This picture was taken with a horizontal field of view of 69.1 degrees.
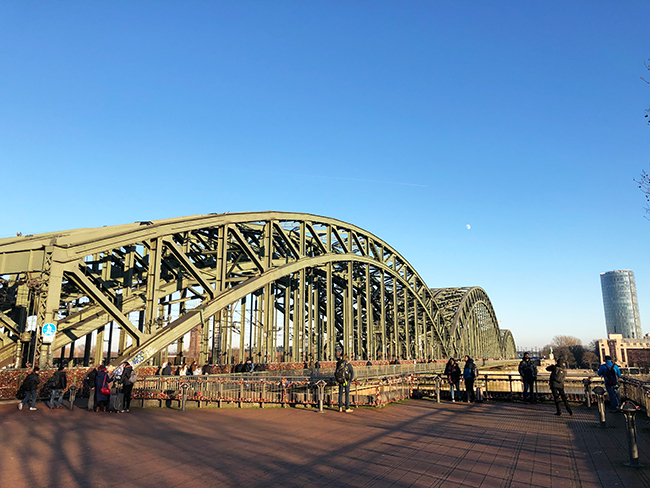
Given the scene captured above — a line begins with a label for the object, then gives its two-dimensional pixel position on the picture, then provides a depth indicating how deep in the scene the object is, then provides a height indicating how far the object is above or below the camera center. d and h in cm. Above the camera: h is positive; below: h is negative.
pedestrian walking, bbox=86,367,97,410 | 1530 -151
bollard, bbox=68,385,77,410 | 1522 -156
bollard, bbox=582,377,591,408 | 1588 -169
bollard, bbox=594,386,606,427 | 1170 -151
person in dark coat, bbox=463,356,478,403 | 1800 -131
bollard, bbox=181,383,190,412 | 1564 -162
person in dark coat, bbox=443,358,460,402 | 1844 -125
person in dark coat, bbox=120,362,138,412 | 1514 -116
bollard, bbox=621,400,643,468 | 772 -154
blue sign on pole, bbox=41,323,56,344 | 1630 +45
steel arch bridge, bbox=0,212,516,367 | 1816 +344
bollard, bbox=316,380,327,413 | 1480 -154
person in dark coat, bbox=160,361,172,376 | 2177 -118
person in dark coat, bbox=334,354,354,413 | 1468 -101
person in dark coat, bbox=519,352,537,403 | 1720 -128
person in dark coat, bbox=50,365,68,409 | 1523 -118
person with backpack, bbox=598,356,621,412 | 1373 -108
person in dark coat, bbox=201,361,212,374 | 2473 -128
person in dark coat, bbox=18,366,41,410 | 1444 -122
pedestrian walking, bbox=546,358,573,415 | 1362 -115
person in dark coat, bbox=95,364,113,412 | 1499 -120
